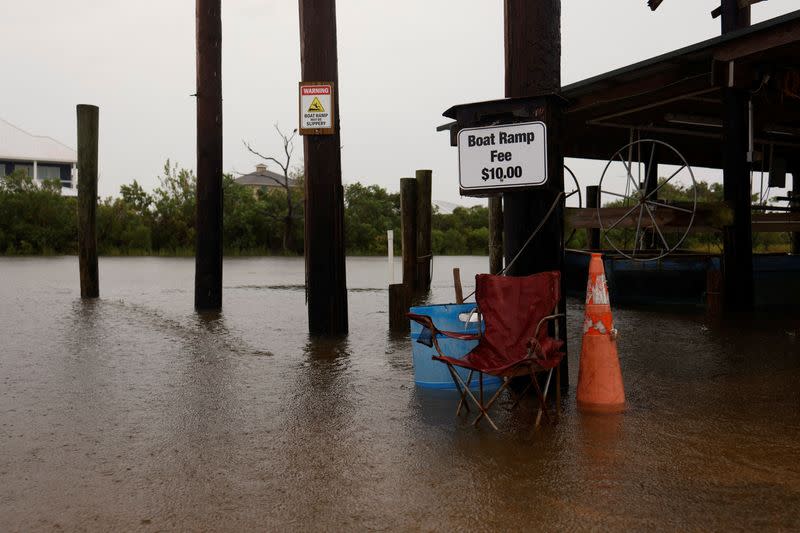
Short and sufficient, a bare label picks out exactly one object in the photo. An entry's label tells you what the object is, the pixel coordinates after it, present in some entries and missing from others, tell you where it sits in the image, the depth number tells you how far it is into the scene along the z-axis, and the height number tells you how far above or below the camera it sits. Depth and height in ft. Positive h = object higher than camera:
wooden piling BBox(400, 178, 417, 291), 49.65 +1.54
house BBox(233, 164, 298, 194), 277.01 +22.75
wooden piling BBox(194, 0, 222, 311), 41.78 +5.28
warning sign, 30.91 +4.95
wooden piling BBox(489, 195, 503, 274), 49.57 +0.60
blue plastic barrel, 19.93 -2.40
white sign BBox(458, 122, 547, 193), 19.61 +2.07
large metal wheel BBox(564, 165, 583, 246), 20.47 +1.35
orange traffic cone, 18.44 -2.57
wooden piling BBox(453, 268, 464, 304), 22.81 -1.11
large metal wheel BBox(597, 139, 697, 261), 38.22 +1.50
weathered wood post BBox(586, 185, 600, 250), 61.05 +0.50
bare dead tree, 136.14 +3.65
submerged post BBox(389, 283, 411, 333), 32.83 -2.32
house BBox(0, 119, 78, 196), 225.35 +24.23
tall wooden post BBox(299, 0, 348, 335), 31.19 +1.93
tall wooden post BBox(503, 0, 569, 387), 20.30 +3.68
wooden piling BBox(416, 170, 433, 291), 57.31 +1.55
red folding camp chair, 18.10 -1.61
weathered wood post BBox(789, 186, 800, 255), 60.64 +3.39
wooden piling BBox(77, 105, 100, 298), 49.70 +3.83
